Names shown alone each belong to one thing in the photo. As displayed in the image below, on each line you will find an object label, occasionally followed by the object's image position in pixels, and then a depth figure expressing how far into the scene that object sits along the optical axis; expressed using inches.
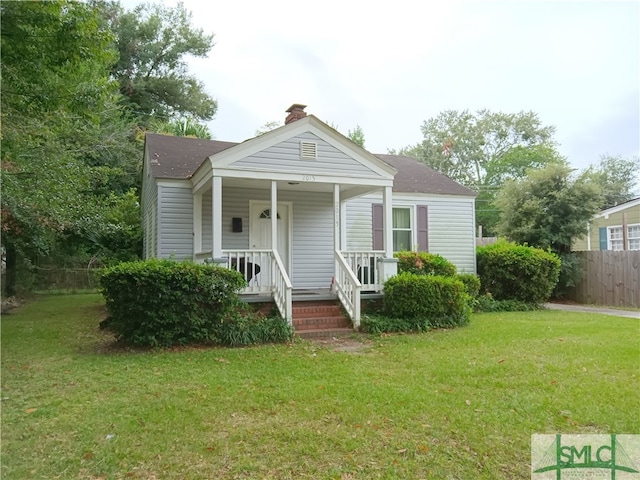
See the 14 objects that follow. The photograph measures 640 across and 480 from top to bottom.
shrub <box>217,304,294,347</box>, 292.0
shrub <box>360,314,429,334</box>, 332.5
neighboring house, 637.3
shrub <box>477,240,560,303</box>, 486.0
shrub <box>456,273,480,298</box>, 460.1
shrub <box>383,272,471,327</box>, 345.7
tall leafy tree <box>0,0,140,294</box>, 223.3
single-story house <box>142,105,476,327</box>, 343.0
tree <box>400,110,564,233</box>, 1482.5
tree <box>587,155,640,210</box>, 1379.2
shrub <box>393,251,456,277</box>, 420.5
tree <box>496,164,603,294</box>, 565.0
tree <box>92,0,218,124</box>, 1069.8
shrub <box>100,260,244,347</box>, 273.1
